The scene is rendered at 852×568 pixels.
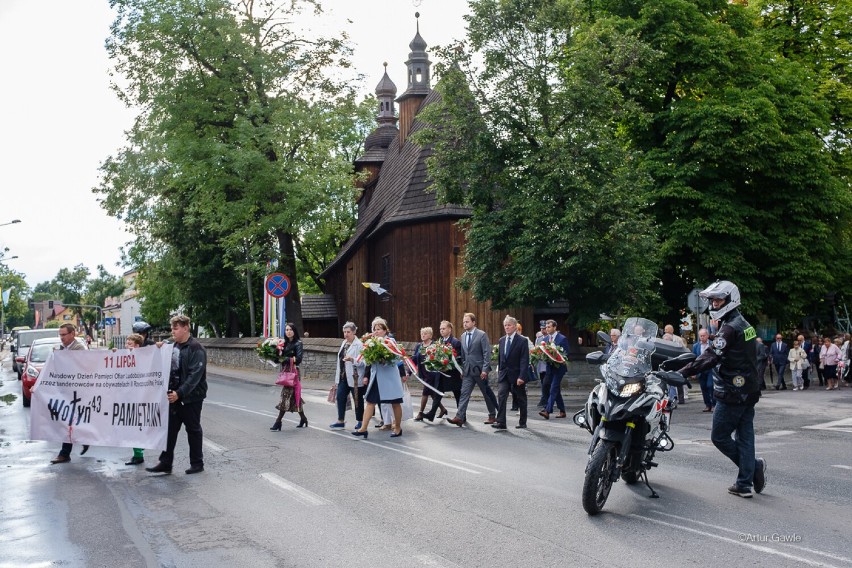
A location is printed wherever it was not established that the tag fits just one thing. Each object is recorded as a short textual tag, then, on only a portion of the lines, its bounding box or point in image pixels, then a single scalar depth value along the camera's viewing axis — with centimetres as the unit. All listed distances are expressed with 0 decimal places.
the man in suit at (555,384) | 1639
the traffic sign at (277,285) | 2586
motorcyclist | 789
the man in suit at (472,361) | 1440
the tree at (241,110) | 3097
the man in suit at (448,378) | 1535
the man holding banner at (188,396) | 1001
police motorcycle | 738
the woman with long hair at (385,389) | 1320
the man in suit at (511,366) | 1401
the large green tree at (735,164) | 2702
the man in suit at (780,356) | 2519
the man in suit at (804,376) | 2528
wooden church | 3212
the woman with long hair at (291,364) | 1423
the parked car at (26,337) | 3741
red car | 2045
